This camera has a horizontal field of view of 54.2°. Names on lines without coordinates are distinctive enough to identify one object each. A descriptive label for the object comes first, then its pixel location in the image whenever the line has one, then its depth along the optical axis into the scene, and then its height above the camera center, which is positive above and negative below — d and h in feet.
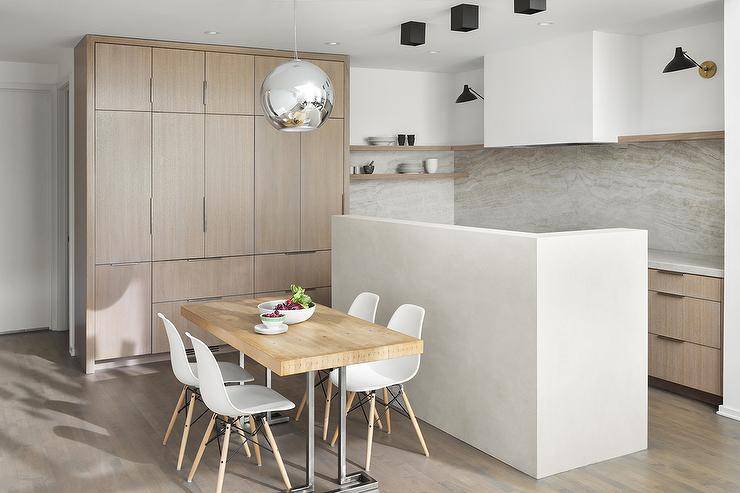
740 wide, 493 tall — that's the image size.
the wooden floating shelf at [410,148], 22.53 +2.91
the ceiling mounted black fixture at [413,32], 16.61 +4.77
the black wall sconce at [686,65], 16.52 +4.01
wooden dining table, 10.46 -1.65
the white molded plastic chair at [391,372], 12.25 -2.38
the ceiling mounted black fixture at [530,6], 13.89 +4.51
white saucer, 11.78 -1.50
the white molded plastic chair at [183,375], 12.06 -2.41
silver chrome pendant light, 10.56 +2.10
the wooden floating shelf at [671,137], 15.90 +2.36
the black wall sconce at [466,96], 22.56 +4.49
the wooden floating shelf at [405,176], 22.71 +2.03
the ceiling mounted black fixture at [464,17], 14.97 +4.64
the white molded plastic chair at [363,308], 14.19 -1.40
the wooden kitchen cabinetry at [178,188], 18.22 +1.35
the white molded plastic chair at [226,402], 10.65 -2.53
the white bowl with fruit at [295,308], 12.50 -1.23
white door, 22.65 +0.97
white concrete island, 11.70 -1.78
